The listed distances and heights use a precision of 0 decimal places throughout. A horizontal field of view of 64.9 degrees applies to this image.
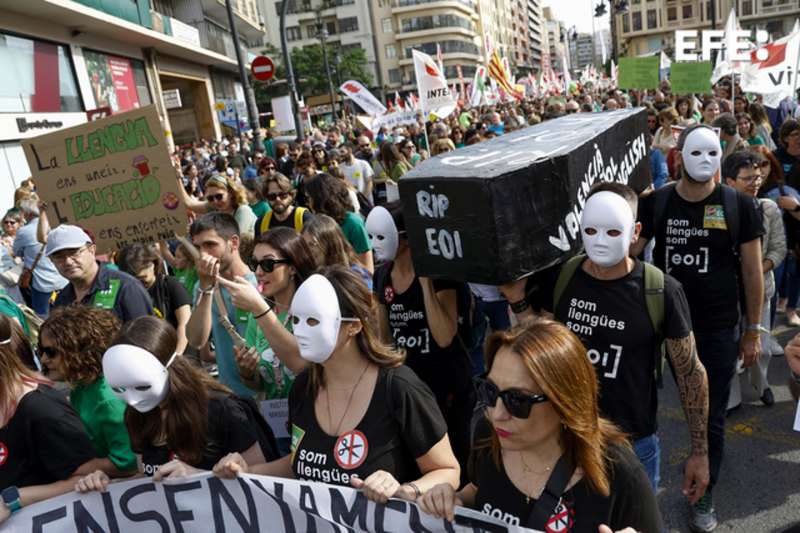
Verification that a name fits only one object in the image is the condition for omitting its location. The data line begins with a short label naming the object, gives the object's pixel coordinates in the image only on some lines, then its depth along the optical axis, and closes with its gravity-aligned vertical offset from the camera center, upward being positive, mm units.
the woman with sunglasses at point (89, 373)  2611 -882
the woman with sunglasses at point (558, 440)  1705 -952
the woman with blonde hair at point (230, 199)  5723 -549
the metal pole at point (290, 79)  13697 +1112
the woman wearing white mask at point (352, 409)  2146 -990
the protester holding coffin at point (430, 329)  2988 -1036
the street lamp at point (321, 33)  25005 +3508
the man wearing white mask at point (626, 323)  2451 -940
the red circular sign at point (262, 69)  13250 +1287
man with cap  3814 -732
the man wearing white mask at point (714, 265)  3189 -1007
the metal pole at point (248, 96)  13812 +882
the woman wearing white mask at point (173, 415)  2279 -981
